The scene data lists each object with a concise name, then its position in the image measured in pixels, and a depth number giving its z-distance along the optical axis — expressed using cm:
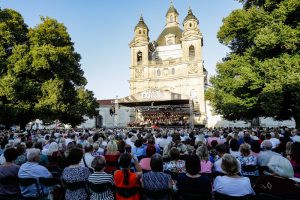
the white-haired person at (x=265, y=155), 582
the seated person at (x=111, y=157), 611
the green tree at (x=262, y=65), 1761
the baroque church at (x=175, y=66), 4566
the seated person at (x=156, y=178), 418
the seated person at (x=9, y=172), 517
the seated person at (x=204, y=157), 542
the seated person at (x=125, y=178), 426
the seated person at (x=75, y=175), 457
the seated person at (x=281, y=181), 339
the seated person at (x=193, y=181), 388
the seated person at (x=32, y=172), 514
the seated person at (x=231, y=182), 373
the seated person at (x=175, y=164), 515
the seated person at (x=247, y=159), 575
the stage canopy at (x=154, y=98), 3466
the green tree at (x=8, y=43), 2250
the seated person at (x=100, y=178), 433
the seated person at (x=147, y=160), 579
